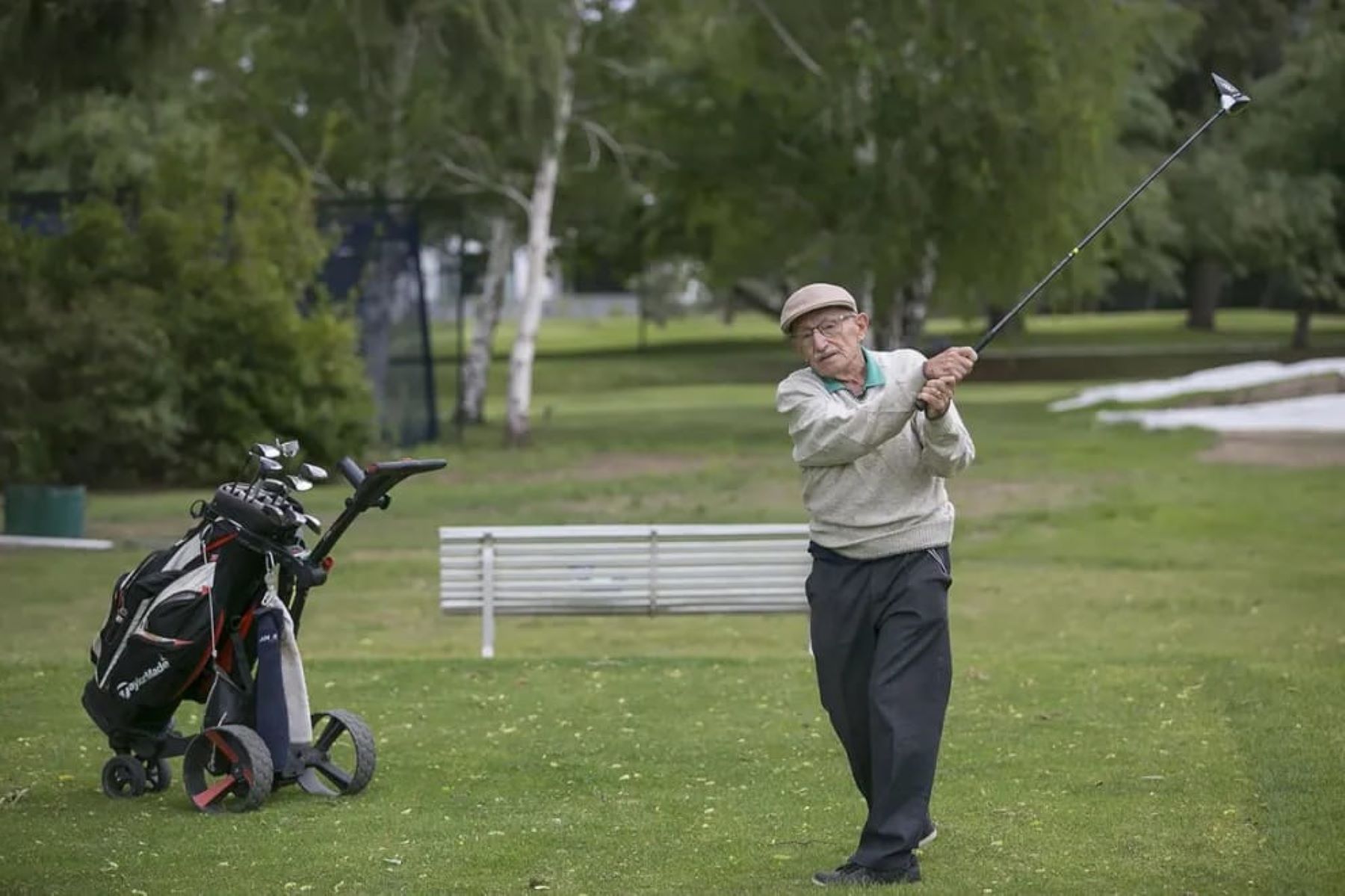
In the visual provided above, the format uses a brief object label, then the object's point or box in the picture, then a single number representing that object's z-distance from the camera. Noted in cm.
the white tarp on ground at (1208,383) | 3916
